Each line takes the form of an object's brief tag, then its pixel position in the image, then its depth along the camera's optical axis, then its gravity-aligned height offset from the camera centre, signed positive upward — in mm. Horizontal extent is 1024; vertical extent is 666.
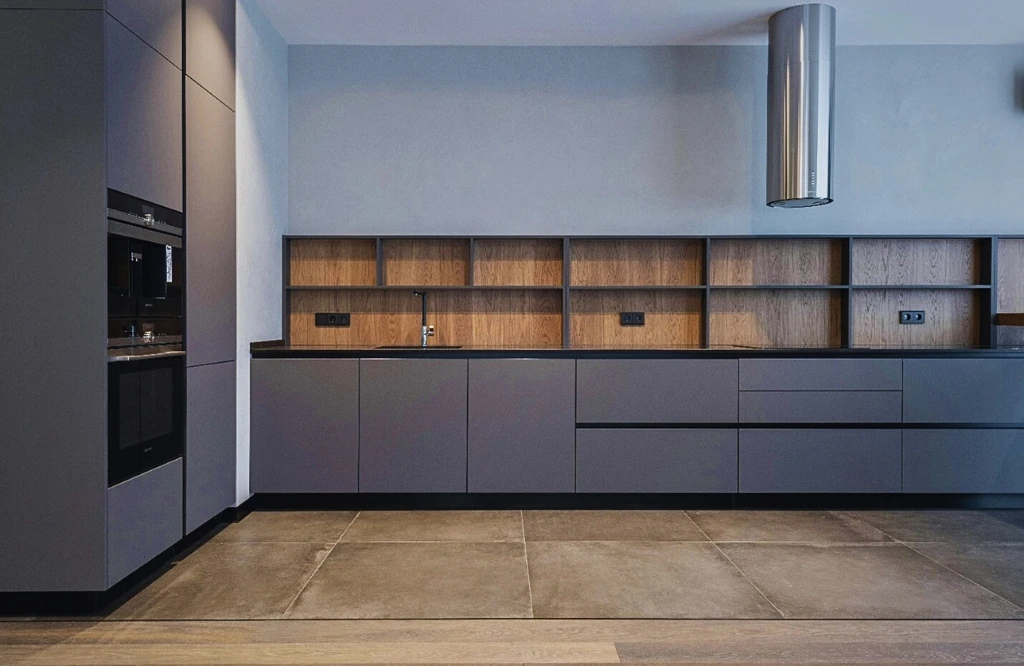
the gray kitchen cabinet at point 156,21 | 2402 +1114
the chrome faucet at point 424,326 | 4031 -11
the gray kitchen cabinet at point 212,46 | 2918 +1234
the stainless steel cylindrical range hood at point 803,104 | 3688 +1194
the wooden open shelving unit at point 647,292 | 4152 +201
